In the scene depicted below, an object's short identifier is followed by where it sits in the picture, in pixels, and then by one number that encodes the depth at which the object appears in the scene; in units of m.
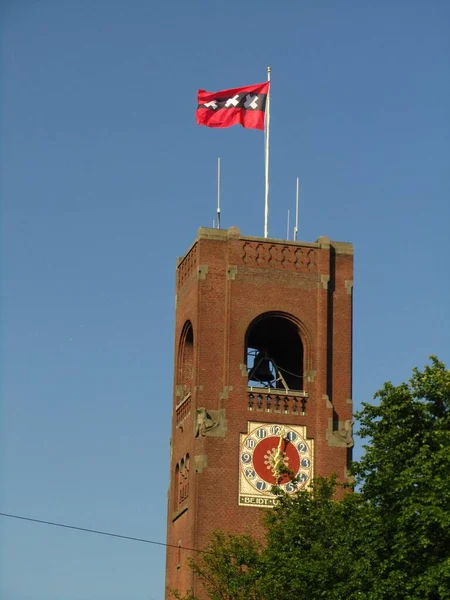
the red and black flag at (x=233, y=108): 77.94
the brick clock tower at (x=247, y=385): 74.81
